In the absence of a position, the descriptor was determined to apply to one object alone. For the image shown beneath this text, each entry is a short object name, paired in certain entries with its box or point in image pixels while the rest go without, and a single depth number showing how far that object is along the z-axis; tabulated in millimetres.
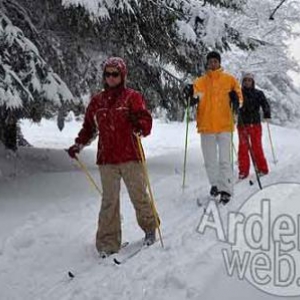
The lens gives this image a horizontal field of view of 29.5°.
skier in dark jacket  10195
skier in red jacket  5863
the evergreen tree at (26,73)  7809
